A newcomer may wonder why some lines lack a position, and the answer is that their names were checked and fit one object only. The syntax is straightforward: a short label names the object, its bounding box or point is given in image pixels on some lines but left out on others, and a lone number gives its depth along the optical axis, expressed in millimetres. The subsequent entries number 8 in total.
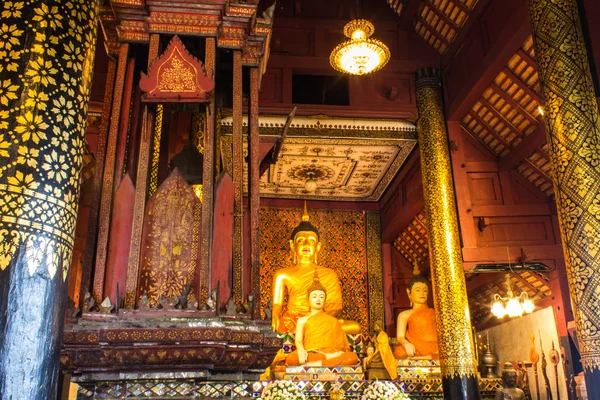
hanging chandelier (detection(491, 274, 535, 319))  7395
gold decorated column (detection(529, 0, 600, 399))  3596
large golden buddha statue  8727
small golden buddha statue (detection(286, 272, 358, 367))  6914
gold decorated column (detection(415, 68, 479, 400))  6000
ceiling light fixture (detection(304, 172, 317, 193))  8984
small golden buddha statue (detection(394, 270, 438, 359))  7891
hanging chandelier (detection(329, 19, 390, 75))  6094
